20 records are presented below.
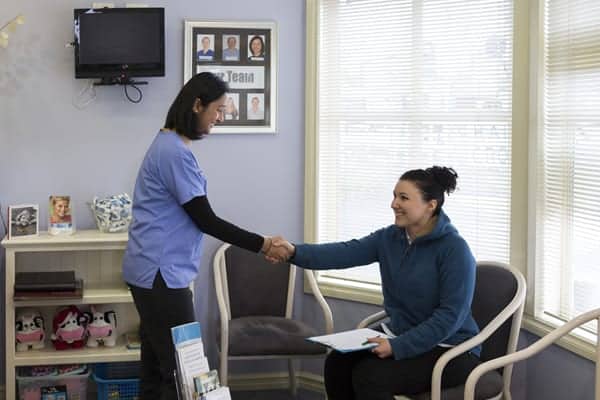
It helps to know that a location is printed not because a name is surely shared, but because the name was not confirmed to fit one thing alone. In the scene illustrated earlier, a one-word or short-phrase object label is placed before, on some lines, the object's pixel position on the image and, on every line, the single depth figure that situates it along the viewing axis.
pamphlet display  2.16
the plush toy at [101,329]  3.73
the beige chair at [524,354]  2.56
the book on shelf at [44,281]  3.54
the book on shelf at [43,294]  3.53
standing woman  2.76
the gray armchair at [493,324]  2.75
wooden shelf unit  3.57
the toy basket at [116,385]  3.75
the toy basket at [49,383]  3.70
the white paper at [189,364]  2.16
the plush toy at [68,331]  3.69
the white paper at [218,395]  2.16
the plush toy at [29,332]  3.66
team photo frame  3.93
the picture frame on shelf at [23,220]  3.64
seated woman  2.76
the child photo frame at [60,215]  3.71
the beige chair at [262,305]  3.51
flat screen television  3.74
